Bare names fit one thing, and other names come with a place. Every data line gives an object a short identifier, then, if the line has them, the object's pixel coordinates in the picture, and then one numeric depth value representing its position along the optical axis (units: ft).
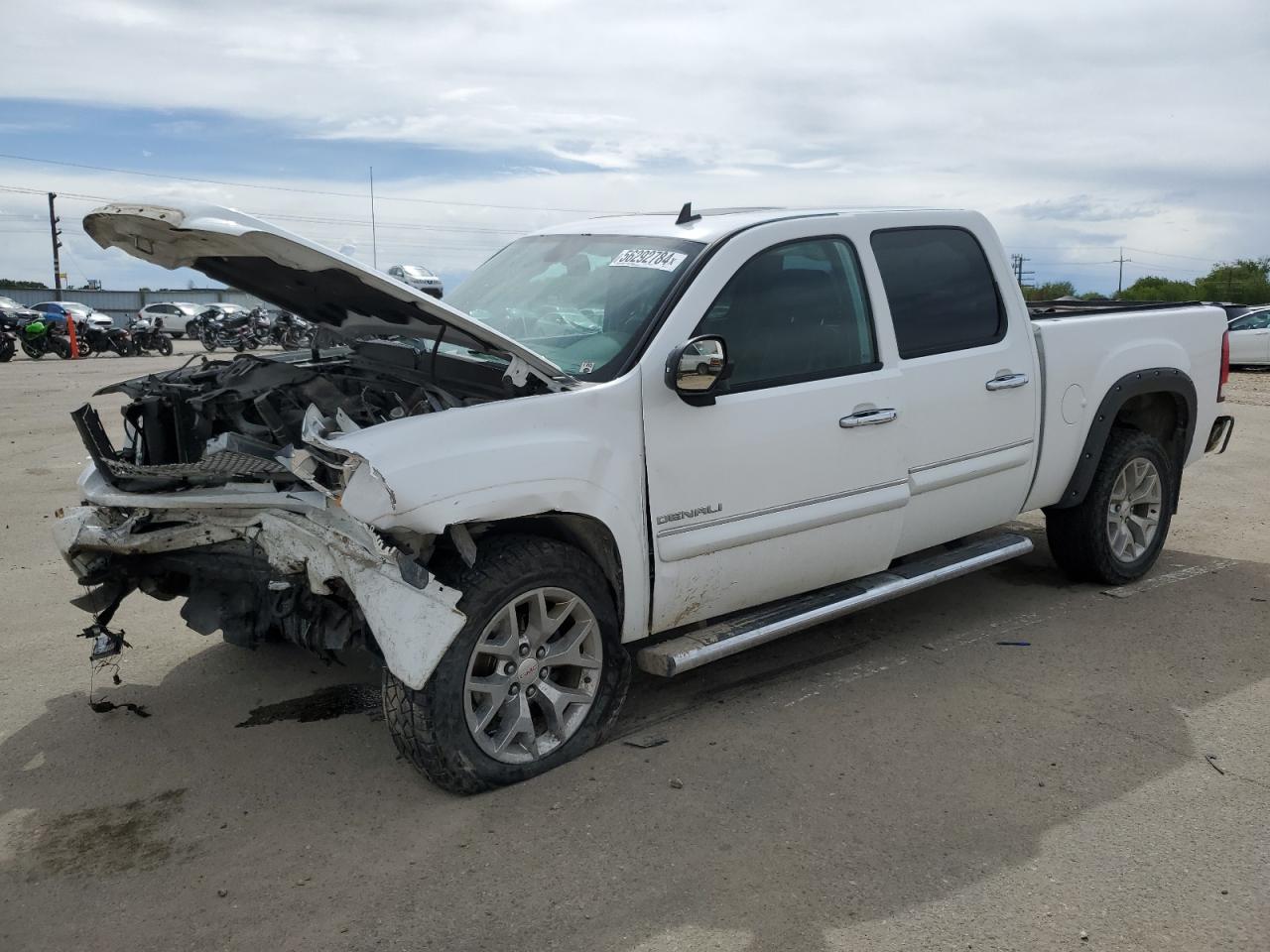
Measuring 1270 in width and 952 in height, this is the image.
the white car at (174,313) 157.58
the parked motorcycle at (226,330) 98.94
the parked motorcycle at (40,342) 89.15
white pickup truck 11.72
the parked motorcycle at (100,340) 96.02
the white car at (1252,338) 76.07
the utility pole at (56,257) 207.31
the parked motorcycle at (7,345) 86.48
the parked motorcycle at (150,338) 99.86
